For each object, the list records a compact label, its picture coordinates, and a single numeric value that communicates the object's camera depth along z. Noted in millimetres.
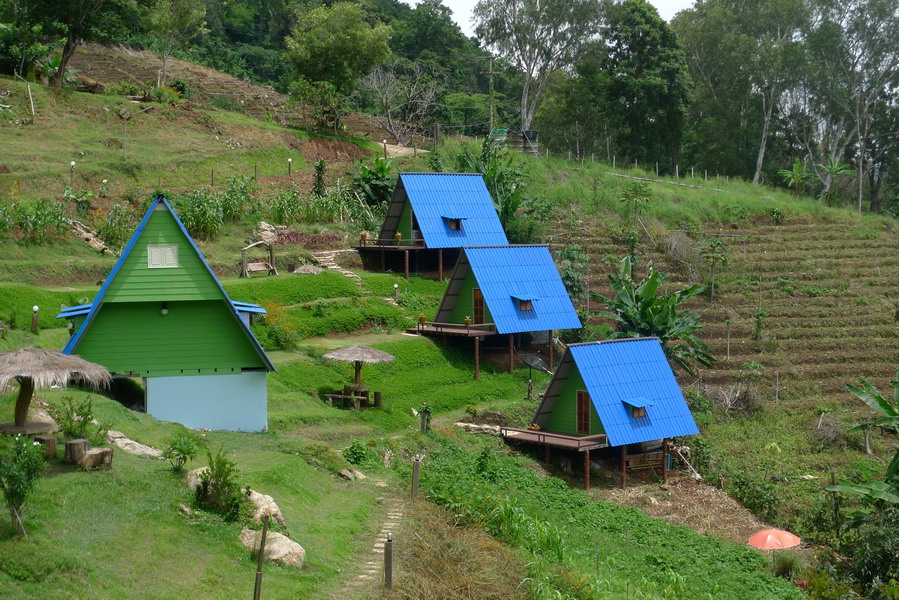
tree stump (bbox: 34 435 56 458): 18922
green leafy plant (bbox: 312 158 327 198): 49969
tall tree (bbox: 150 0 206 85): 62875
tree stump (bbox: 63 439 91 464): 18750
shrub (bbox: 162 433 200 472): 19797
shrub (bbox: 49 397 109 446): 19891
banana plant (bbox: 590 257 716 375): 38500
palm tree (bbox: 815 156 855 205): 67688
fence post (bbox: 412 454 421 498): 23312
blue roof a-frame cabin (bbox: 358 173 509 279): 45375
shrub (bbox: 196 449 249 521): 18469
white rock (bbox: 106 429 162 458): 21031
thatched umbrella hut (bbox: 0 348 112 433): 18406
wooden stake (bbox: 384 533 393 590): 17125
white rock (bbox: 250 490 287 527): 18667
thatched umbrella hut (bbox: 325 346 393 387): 31750
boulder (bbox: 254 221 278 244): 44812
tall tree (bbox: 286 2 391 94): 58438
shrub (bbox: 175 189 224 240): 42500
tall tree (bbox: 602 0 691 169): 66875
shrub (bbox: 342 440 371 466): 25859
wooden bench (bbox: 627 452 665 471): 32438
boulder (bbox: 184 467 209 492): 19172
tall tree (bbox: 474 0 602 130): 66750
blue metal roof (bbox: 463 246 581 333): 38844
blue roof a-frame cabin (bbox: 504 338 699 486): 31328
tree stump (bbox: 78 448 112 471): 18703
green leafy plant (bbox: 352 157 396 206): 51156
